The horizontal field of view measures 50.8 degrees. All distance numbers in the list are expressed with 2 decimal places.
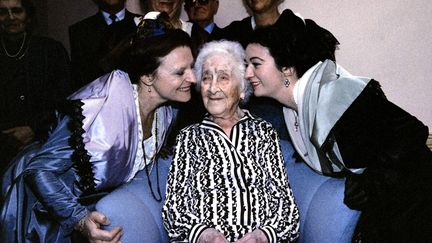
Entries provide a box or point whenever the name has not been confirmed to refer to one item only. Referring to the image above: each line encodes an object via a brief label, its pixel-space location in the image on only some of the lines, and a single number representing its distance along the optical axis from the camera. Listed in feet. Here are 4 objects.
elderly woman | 7.45
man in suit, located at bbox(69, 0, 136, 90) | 11.32
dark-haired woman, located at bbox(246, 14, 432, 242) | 7.13
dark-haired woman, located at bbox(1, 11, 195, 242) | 7.39
